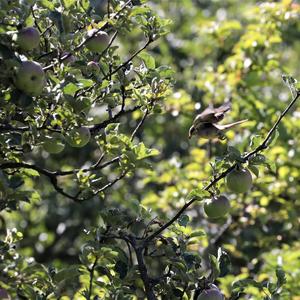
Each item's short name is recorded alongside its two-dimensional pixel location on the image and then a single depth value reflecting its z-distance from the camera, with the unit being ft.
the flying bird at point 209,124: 14.78
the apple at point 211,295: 13.26
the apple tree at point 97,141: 12.30
